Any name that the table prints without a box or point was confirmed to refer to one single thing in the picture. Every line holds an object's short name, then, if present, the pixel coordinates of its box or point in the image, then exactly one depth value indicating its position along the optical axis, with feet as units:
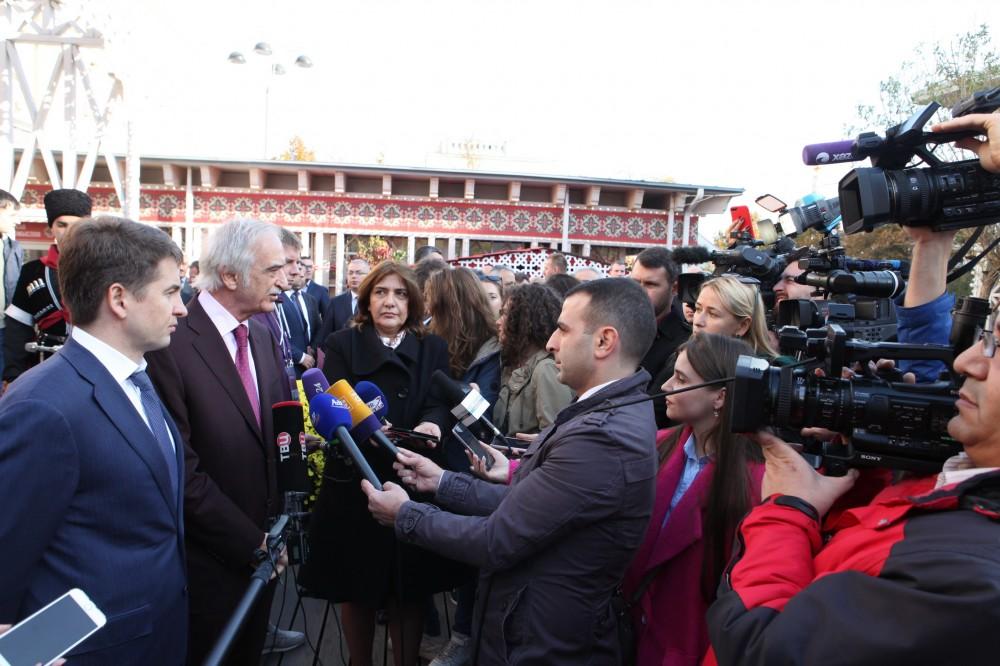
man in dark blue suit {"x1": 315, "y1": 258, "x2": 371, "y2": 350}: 23.03
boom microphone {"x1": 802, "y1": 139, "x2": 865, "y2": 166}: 7.14
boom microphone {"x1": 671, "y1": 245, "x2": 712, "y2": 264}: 14.34
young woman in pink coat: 7.13
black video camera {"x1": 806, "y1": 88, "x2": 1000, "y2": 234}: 6.08
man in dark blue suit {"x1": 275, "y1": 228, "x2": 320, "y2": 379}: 20.86
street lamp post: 58.59
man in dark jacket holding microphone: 6.28
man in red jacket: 3.38
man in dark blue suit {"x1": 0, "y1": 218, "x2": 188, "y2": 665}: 5.44
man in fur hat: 14.43
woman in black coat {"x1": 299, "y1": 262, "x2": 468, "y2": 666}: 10.15
